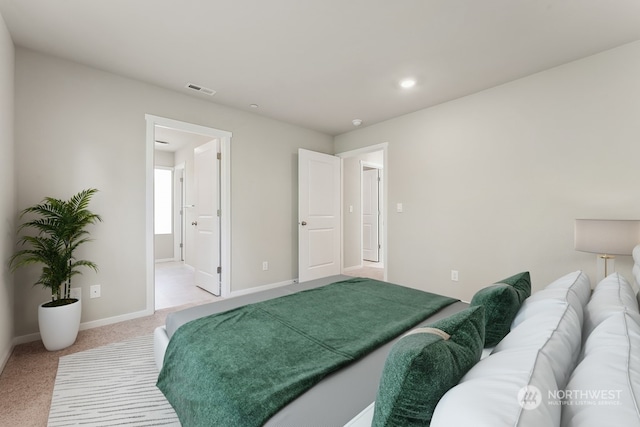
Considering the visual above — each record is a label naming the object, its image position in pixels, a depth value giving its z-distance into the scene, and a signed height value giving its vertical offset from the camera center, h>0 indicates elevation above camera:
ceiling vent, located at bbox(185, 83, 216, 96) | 3.02 +1.43
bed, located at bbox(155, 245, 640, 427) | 0.50 -0.36
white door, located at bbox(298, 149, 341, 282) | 4.24 +0.00
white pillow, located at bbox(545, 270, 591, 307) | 1.18 -0.33
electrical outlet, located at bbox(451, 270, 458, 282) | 3.30 -0.74
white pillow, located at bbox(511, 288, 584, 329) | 1.01 -0.35
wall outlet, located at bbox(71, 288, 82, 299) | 2.56 -0.72
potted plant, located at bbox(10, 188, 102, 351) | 2.16 -0.33
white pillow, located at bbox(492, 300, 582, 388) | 0.70 -0.35
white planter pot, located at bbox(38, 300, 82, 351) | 2.15 -0.87
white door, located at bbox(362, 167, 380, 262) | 6.40 +0.01
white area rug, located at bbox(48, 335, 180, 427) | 1.49 -1.09
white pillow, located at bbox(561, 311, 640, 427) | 0.48 -0.35
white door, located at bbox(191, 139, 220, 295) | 3.70 -0.05
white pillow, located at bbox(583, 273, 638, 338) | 0.93 -0.33
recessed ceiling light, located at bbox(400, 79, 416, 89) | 2.88 +1.40
